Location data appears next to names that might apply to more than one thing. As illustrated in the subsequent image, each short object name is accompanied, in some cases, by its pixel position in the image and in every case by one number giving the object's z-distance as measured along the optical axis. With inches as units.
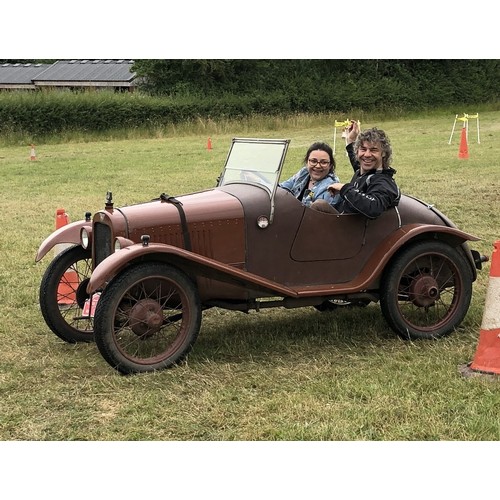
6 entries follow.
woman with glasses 233.1
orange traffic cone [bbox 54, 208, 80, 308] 249.8
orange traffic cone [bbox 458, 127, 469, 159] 703.7
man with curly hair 213.5
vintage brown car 194.1
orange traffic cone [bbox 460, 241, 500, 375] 186.1
